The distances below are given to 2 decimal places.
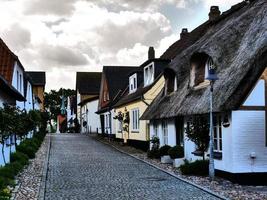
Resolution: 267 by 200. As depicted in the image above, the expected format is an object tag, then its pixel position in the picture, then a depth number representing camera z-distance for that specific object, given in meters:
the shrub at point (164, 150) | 24.65
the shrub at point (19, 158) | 21.29
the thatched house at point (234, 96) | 16.09
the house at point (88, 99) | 67.31
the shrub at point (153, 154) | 25.47
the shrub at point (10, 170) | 15.98
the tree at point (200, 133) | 18.30
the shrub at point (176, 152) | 22.25
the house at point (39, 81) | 71.62
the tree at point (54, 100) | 123.62
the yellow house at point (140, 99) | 31.31
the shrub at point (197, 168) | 18.05
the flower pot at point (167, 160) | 23.27
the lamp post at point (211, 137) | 16.36
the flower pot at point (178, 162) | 21.50
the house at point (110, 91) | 47.06
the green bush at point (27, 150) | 25.43
